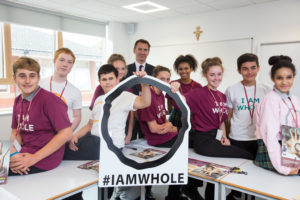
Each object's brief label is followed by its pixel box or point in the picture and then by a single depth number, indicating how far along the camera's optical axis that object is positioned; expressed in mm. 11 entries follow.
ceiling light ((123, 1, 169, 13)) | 4281
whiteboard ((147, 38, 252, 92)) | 4418
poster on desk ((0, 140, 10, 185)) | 1231
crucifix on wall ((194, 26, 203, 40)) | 4859
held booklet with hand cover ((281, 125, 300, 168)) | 1388
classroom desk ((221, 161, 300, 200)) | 1242
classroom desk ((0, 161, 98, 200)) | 1166
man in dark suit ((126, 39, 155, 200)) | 3043
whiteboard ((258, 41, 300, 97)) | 3883
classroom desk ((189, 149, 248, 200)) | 1418
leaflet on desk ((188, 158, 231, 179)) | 1480
